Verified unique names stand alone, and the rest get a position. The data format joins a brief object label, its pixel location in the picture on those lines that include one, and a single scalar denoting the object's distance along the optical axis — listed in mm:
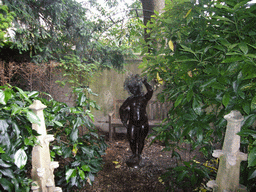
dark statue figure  2658
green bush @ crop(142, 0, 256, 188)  698
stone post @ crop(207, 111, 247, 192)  885
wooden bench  4387
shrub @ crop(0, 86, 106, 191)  1017
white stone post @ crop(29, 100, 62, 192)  1313
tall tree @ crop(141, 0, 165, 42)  2911
